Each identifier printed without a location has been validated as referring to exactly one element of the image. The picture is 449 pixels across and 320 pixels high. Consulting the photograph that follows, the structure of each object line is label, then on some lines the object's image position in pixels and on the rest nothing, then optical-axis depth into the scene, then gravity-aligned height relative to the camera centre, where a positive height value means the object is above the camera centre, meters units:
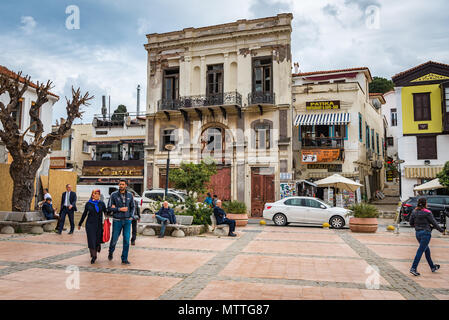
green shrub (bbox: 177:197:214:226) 14.82 -1.22
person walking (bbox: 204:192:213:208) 18.23 -0.91
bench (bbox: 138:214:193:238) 13.46 -1.65
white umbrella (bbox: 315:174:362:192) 21.39 -0.11
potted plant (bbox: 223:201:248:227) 17.77 -1.51
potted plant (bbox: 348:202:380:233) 15.70 -1.58
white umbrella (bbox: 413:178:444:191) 20.94 -0.23
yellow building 25.92 +4.17
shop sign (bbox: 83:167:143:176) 31.52 +0.88
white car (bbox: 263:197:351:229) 17.94 -1.53
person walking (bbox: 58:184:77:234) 13.63 -0.89
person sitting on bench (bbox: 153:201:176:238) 13.15 -1.24
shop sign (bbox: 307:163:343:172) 25.69 +0.97
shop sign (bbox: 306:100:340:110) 26.02 +5.27
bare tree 13.59 +1.32
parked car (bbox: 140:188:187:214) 20.98 -0.82
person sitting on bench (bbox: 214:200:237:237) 14.05 -1.42
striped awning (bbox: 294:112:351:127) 25.17 +4.21
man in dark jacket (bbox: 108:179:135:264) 8.30 -0.74
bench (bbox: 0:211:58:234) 13.39 -1.46
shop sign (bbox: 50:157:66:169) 35.06 +1.71
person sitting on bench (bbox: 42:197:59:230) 14.29 -1.08
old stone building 25.45 +5.43
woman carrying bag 8.40 -0.96
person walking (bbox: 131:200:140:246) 11.18 -1.49
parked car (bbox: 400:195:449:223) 18.28 -1.18
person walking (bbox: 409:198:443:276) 7.80 -1.00
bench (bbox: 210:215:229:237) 14.13 -1.83
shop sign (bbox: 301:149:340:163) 25.02 +1.74
